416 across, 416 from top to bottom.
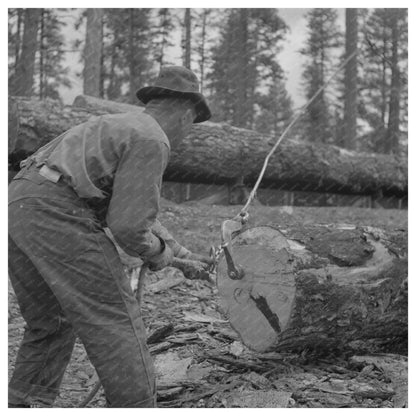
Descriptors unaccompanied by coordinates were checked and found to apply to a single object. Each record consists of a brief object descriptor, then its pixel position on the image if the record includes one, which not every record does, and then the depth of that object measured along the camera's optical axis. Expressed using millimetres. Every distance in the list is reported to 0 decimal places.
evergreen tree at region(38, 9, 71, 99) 19312
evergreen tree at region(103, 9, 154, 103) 19672
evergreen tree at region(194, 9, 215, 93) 19672
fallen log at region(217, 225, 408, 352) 3576
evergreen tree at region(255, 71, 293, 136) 21344
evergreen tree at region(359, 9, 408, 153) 20719
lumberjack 2453
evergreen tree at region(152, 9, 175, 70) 20484
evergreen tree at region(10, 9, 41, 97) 12617
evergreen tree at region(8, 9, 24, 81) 17562
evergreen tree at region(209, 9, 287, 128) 17217
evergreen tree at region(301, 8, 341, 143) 22703
